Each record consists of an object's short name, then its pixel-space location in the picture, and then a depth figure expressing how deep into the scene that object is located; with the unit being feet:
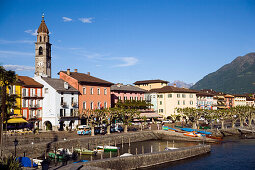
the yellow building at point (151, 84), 360.69
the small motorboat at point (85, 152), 149.18
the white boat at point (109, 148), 159.02
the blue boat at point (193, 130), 220.90
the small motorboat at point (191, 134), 209.48
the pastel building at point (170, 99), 319.68
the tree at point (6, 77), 111.10
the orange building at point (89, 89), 231.30
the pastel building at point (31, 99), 195.00
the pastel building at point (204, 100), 371.56
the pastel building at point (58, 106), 206.08
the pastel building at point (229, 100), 473.43
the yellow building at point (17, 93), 185.26
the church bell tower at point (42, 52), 277.23
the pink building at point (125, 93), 279.22
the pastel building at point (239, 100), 497.33
